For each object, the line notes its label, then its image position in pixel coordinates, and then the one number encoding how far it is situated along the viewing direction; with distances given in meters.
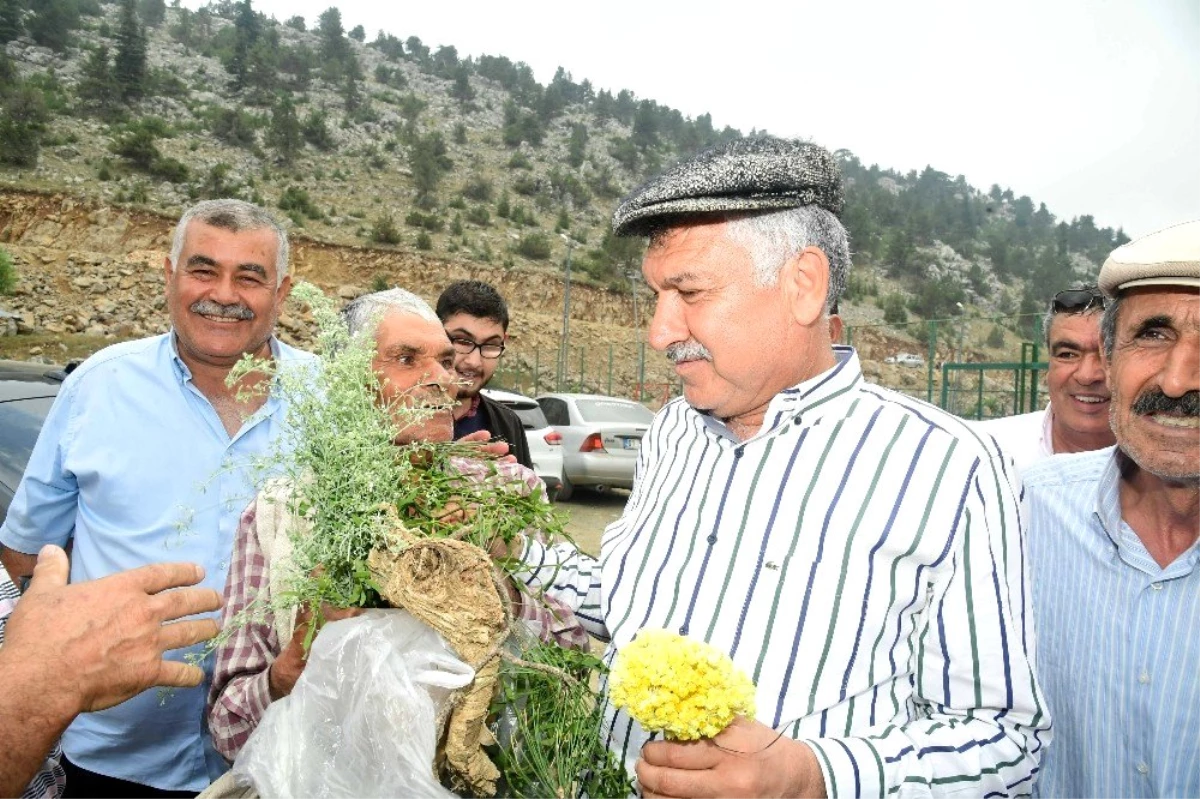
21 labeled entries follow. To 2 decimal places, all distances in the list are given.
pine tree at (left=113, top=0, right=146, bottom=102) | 45.34
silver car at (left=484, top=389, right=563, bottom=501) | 10.69
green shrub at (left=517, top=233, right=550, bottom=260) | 43.78
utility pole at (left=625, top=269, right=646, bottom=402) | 39.97
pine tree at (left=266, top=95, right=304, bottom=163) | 46.06
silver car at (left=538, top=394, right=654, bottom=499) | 12.27
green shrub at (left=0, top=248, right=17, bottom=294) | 25.05
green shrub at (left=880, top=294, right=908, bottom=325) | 52.22
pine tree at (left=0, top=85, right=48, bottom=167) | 32.47
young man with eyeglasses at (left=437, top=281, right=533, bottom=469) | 3.79
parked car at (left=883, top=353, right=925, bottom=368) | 32.22
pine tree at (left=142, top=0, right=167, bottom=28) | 76.25
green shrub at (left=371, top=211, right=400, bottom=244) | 38.16
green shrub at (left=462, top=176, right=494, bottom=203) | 52.25
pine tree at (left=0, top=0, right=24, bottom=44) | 50.09
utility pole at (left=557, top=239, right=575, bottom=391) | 30.45
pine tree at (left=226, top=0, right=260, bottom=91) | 58.75
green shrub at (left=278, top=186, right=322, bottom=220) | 38.46
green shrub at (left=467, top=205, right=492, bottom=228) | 47.34
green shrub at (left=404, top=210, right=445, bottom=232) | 43.00
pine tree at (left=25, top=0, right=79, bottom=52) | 52.66
